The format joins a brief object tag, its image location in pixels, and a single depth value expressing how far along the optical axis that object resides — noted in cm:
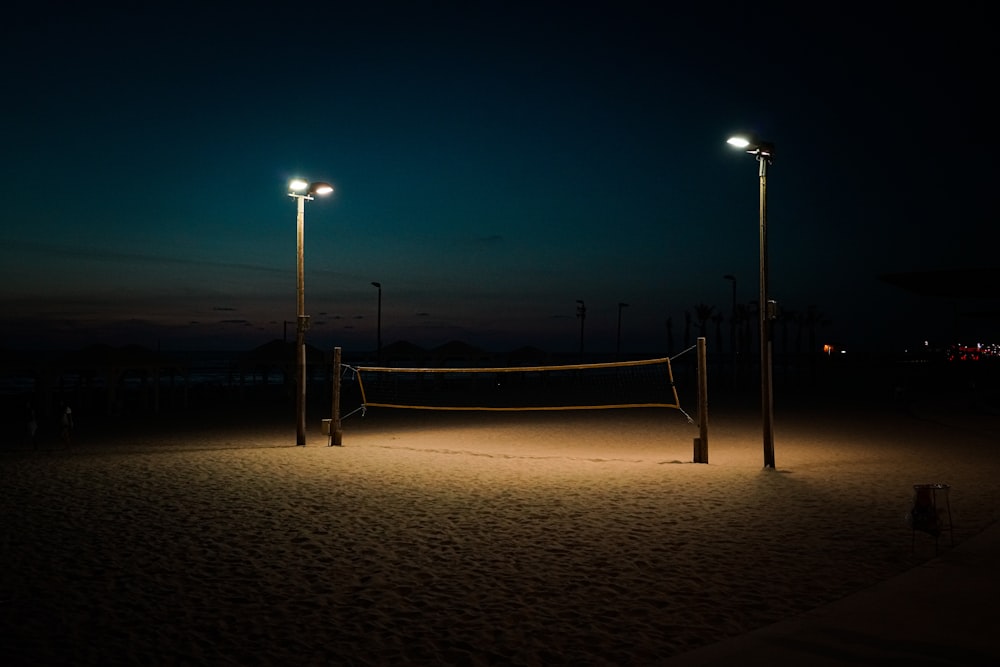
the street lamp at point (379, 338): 4628
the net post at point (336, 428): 1558
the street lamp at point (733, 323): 4295
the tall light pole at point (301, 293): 1463
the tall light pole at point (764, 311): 1137
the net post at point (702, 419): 1228
